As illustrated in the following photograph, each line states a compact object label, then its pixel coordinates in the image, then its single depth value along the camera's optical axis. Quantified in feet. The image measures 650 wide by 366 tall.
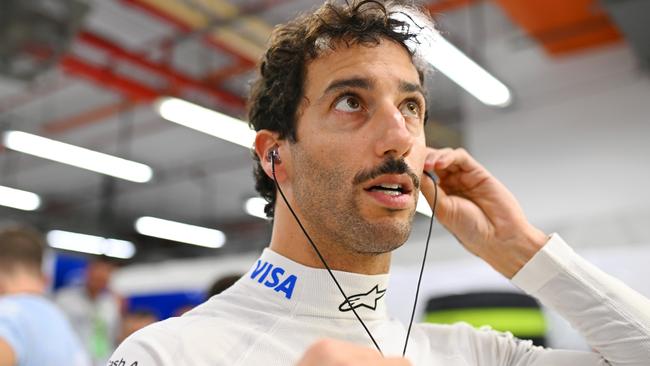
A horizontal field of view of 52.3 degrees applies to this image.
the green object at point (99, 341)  15.89
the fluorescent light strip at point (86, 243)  37.65
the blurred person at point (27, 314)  7.33
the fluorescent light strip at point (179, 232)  32.14
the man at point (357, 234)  3.74
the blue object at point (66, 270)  21.28
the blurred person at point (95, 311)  16.06
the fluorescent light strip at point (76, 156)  18.28
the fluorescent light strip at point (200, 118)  16.17
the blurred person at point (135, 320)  15.44
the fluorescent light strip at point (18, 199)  26.91
